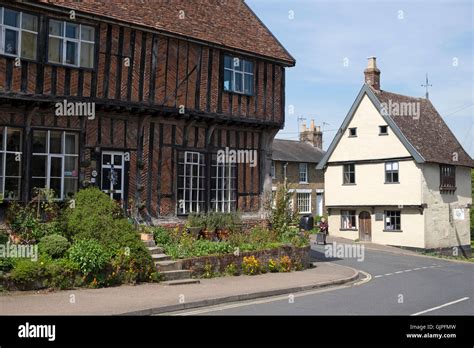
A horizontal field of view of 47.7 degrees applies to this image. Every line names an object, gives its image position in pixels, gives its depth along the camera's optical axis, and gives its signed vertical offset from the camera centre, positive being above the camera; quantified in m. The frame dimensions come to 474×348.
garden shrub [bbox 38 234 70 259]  13.29 -1.15
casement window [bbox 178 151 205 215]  19.33 +0.65
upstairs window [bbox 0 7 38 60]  15.05 +4.74
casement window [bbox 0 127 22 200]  15.16 +1.08
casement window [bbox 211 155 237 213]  20.44 +0.54
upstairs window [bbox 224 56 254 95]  20.67 +4.89
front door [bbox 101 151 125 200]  17.30 +0.86
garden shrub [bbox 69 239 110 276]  13.03 -1.40
